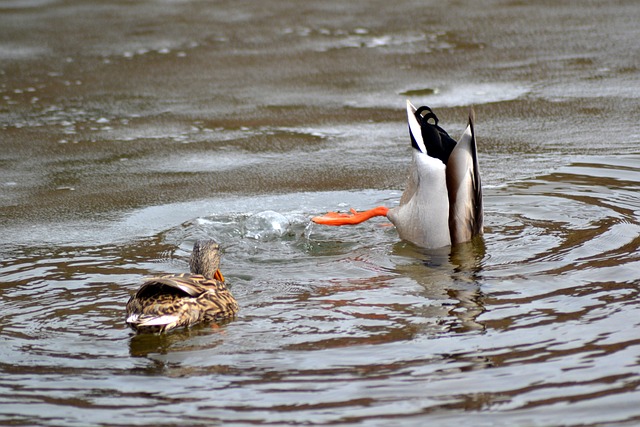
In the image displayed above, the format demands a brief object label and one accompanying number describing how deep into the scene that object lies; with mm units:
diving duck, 13375
